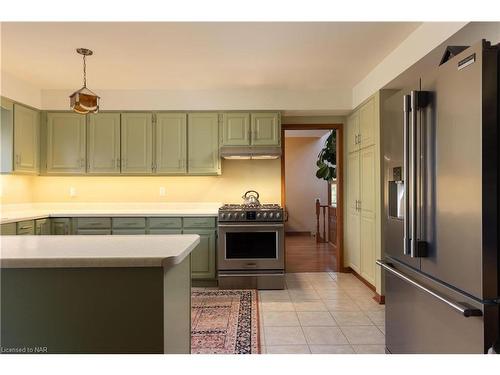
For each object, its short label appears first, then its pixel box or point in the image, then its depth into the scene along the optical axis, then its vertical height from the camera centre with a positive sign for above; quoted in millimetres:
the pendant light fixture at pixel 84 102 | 2611 +736
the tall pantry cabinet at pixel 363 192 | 3449 -7
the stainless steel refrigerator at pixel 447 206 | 1224 -65
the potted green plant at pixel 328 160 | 6055 +623
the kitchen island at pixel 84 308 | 1311 -472
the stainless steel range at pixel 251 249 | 3812 -680
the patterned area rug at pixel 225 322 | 2385 -1142
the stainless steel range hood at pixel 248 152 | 4043 +496
